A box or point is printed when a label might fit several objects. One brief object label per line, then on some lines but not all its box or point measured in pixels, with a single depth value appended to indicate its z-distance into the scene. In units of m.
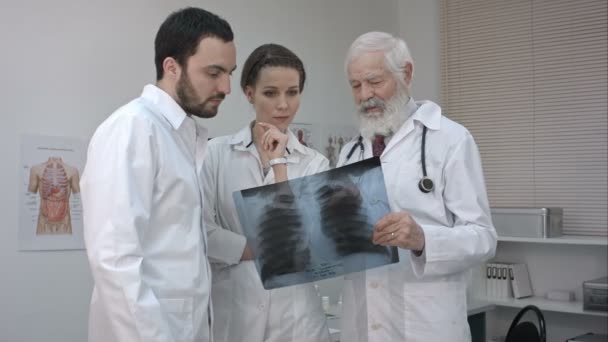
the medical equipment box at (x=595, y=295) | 4.05
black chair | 2.79
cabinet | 4.38
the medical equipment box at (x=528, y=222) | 4.36
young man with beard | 1.47
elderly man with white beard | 1.85
